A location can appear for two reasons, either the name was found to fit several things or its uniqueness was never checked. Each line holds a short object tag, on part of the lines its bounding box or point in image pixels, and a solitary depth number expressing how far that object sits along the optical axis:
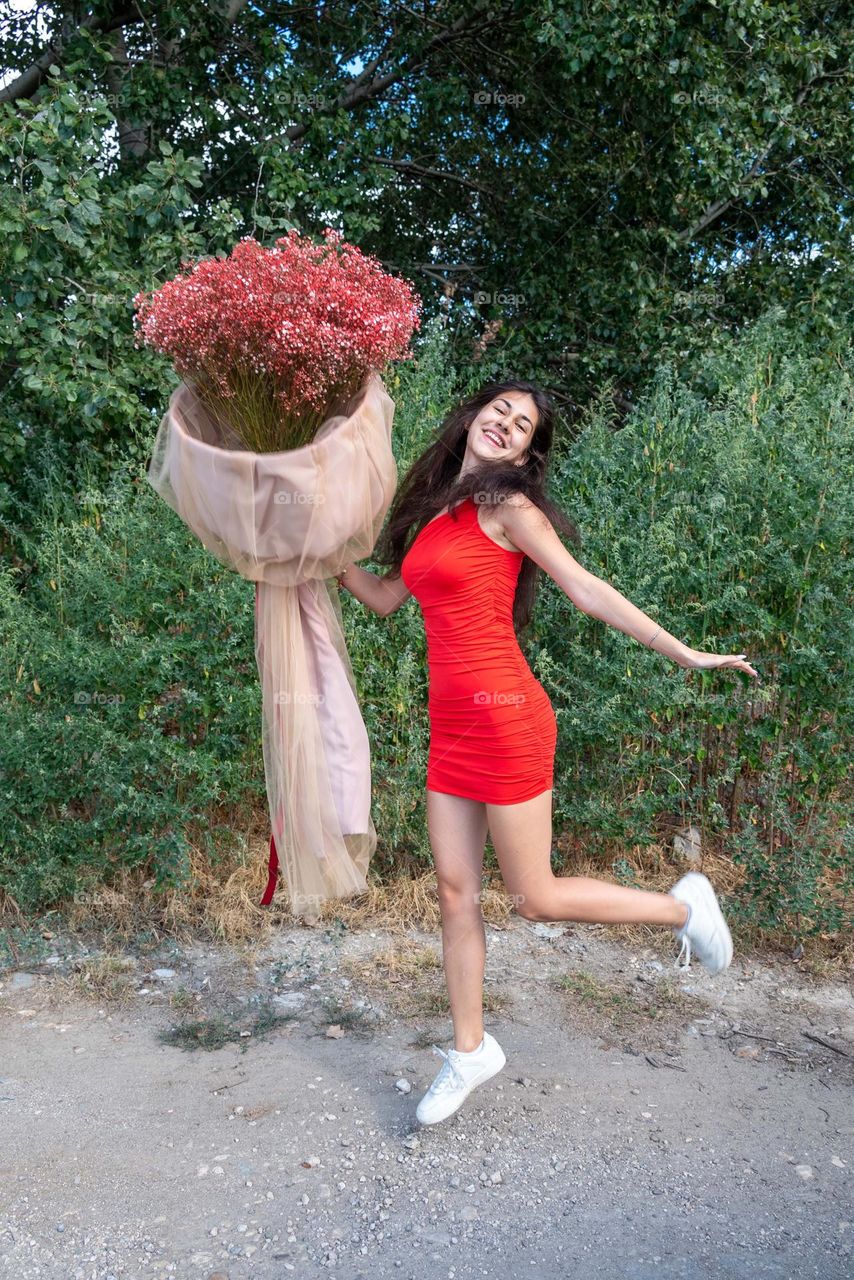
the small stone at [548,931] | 4.70
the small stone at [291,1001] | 4.12
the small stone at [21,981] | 4.28
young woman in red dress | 3.03
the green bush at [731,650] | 4.47
